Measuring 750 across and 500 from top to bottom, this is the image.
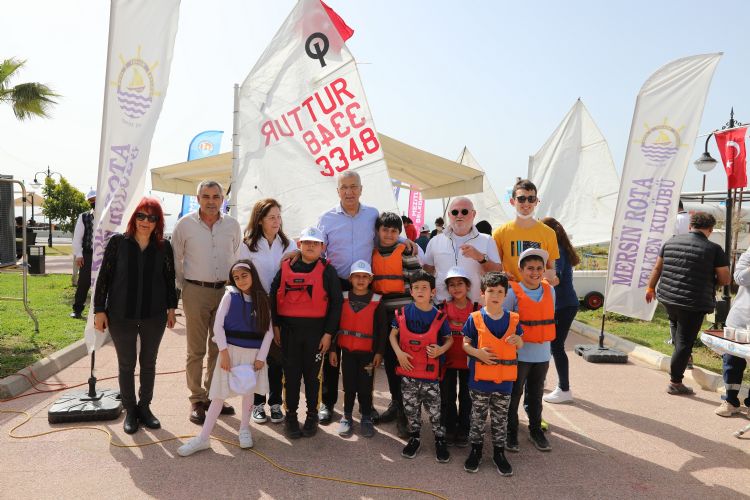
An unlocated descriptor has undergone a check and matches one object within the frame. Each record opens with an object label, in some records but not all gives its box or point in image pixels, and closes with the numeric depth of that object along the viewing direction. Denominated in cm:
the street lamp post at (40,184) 2652
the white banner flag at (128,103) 423
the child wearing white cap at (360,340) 393
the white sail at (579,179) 1426
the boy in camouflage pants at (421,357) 361
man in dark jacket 506
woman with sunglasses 385
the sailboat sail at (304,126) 521
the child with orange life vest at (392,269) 401
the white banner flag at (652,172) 609
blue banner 1373
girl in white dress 367
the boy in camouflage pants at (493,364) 342
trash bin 1387
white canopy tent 911
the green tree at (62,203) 3538
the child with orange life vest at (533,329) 370
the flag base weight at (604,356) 643
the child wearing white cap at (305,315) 381
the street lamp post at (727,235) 768
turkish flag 746
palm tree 1314
